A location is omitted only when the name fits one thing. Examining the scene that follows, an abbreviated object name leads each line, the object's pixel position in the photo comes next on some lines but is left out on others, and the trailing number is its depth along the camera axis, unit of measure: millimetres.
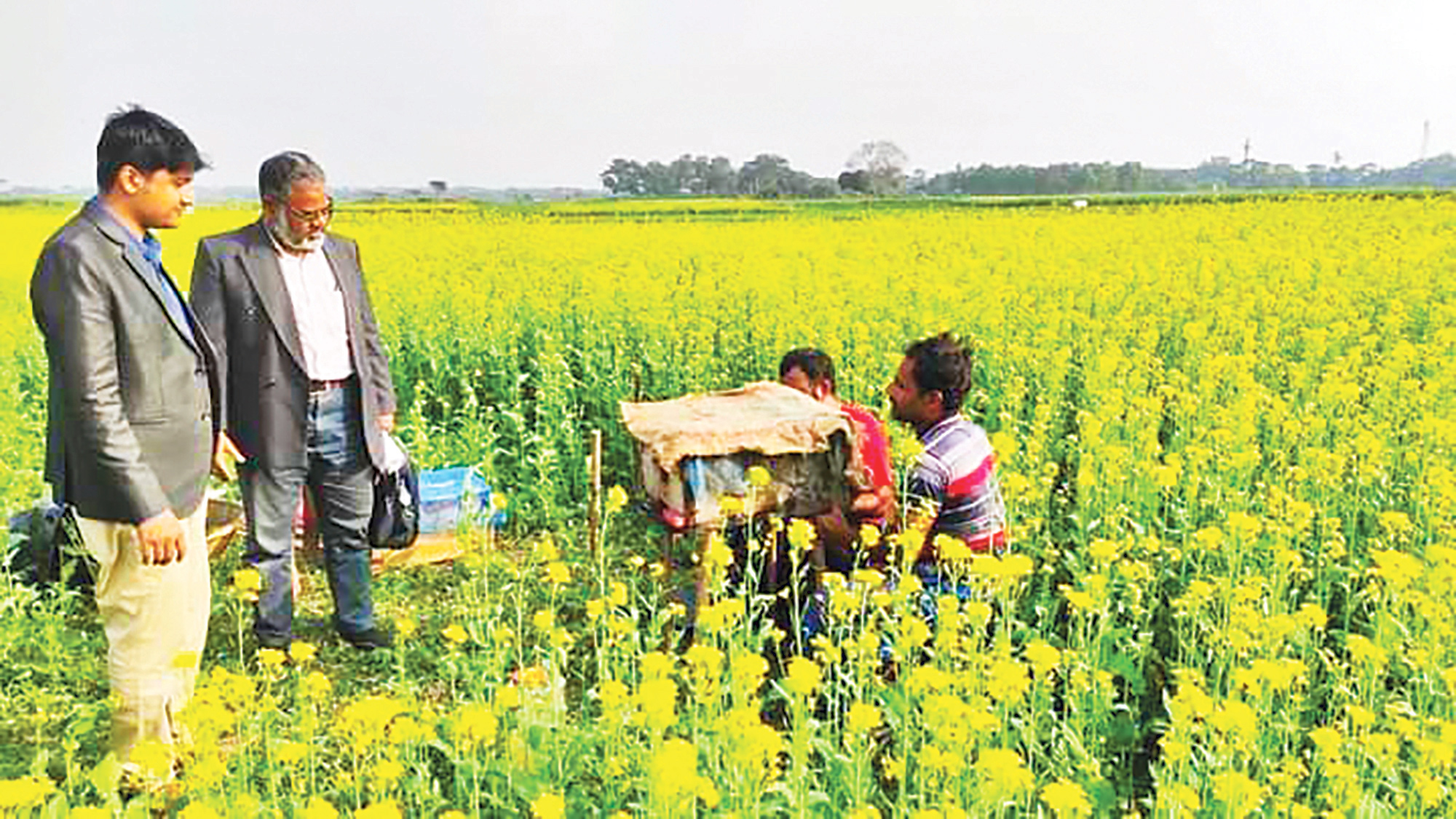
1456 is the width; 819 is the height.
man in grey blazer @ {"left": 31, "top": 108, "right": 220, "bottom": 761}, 2984
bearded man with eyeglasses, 4098
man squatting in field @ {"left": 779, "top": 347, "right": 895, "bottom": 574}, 3920
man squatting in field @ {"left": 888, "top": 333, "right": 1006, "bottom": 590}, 3758
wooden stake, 4994
